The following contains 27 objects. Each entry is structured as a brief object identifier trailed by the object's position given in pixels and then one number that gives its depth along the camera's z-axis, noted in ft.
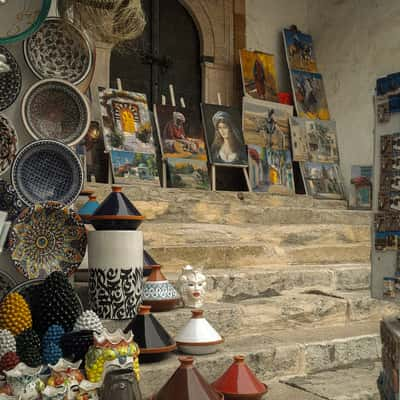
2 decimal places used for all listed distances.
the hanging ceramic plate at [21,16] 8.26
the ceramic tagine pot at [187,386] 6.56
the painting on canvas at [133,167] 16.89
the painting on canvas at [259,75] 21.34
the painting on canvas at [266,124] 20.65
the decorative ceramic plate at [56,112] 9.04
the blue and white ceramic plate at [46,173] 8.70
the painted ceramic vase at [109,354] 6.27
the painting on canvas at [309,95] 22.20
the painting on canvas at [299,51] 22.76
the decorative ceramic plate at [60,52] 9.22
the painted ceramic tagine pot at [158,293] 9.05
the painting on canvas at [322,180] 20.88
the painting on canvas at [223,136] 19.42
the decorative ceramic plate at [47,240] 8.41
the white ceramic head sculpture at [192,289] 9.62
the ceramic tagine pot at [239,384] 7.46
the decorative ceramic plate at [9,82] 8.74
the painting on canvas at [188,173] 18.11
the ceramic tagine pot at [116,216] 8.54
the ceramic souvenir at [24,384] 6.03
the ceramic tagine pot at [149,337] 7.75
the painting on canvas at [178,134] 18.52
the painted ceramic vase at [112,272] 8.46
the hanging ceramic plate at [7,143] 8.61
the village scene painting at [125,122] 17.35
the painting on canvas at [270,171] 20.14
